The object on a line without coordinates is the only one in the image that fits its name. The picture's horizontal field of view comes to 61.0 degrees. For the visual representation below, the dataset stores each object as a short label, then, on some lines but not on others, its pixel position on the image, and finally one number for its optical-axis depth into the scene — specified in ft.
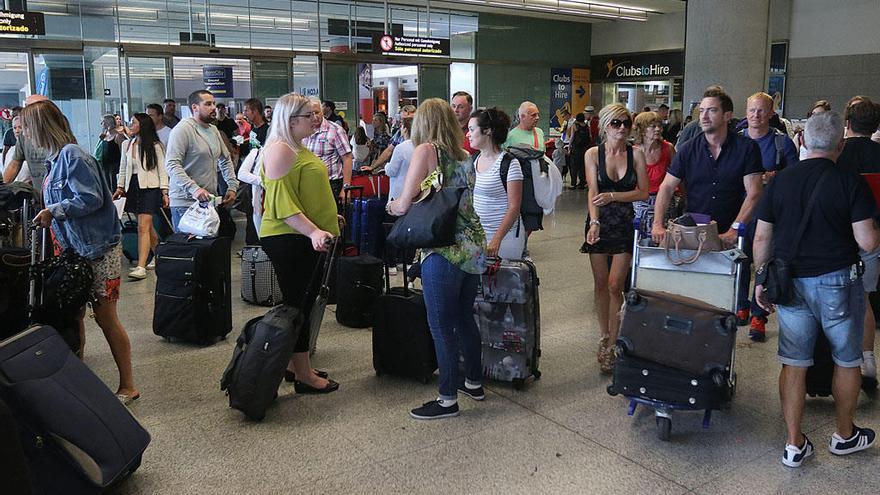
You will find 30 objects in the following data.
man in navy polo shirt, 13.69
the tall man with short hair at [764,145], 16.71
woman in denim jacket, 12.30
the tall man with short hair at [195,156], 18.97
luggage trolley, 11.44
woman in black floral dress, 14.26
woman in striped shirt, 13.65
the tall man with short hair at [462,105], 21.86
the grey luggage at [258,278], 19.76
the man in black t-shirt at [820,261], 10.16
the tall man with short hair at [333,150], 21.83
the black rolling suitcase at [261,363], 11.97
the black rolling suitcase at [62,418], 8.93
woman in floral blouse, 11.66
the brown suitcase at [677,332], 10.85
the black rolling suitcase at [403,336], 13.66
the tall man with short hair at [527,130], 24.49
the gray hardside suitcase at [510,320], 13.42
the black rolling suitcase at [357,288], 17.47
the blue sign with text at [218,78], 50.29
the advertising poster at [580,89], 71.92
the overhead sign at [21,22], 37.32
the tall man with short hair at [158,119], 27.73
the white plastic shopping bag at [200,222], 16.30
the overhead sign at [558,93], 70.28
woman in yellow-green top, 12.00
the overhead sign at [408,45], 50.14
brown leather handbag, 12.09
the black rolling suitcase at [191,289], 15.94
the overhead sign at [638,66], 64.95
